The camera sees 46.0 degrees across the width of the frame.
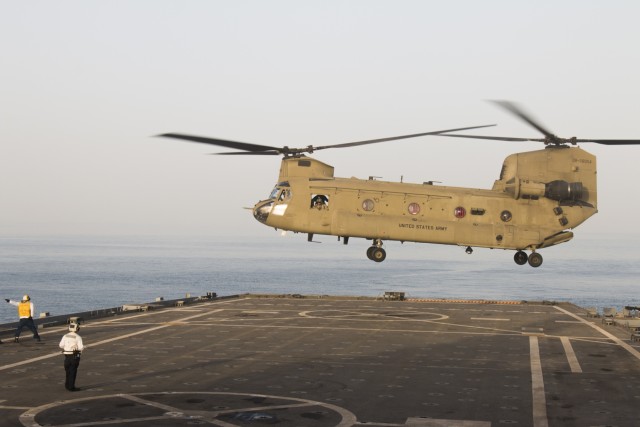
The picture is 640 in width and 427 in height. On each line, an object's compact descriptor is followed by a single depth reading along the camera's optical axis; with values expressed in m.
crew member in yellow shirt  32.81
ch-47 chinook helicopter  37.91
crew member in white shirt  23.00
